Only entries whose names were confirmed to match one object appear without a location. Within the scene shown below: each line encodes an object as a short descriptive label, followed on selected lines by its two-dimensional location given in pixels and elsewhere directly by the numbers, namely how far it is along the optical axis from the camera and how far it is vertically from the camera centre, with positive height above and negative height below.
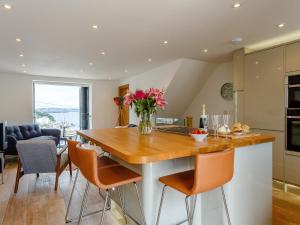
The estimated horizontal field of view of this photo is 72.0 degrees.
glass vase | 2.32 -0.16
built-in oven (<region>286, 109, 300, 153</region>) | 3.12 -0.31
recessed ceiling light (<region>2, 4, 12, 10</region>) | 2.31 +1.19
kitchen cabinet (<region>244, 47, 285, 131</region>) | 3.36 +0.36
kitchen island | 1.66 -0.63
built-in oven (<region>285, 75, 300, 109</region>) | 3.12 +0.28
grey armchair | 3.02 -0.69
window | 7.23 +0.20
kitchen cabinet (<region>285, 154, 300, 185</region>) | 3.11 -0.91
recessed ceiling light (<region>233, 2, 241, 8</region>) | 2.28 +1.18
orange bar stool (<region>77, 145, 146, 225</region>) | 1.44 -0.51
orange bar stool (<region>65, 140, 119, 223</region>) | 1.75 -0.44
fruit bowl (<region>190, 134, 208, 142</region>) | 1.72 -0.22
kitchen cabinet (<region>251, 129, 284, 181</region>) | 3.32 -0.73
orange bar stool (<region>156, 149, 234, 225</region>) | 1.30 -0.43
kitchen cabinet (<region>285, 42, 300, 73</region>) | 3.11 +0.81
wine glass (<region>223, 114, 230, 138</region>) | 1.95 -0.11
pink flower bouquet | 2.21 +0.09
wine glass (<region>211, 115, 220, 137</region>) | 1.91 -0.10
